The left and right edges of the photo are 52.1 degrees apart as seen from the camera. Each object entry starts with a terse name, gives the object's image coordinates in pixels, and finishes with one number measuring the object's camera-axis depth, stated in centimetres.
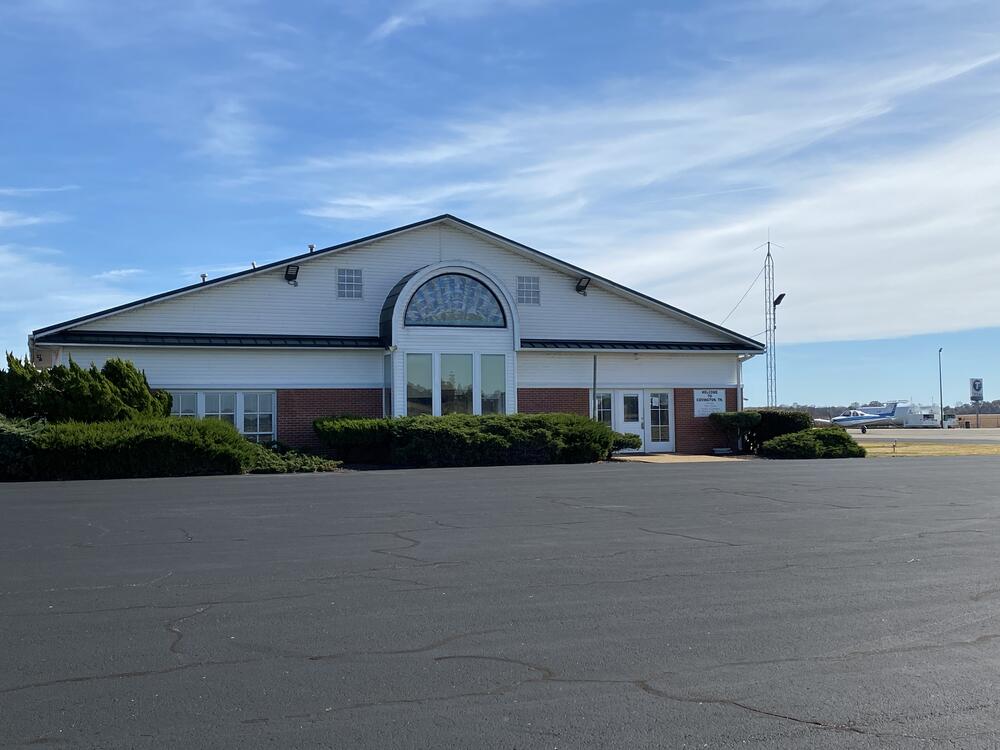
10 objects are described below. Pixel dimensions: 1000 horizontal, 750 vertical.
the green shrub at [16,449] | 2123
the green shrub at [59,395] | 2401
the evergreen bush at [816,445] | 2942
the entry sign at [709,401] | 3350
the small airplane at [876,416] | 7838
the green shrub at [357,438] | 2711
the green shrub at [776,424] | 3175
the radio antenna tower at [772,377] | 3712
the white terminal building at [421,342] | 2870
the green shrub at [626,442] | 3016
